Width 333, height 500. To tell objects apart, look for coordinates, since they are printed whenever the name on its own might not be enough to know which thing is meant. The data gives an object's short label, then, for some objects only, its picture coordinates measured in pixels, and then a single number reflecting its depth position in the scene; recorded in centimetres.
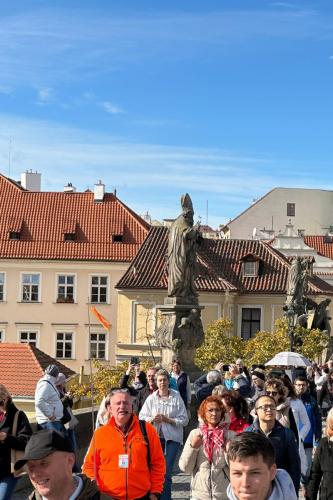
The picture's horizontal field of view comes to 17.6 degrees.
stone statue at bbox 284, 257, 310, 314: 3731
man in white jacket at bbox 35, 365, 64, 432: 1216
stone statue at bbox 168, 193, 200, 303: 2130
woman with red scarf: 820
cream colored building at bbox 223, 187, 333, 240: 8381
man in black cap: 468
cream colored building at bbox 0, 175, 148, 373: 6369
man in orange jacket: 786
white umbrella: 2310
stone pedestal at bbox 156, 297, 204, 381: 2167
